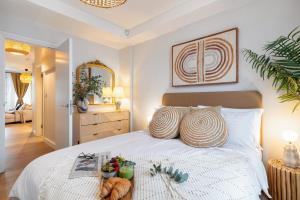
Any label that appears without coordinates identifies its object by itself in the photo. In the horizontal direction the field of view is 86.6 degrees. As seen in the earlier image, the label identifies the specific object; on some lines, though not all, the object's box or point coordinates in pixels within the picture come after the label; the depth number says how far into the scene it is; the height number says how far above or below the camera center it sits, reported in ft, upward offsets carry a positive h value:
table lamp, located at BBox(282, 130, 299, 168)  4.88 -1.63
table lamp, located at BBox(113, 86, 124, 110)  11.48 +0.46
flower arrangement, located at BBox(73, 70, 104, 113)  9.50 +0.73
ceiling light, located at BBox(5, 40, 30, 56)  11.35 +3.83
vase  9.40 -0.37
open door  7.93 +0.24
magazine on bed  3.39 -1.55
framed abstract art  7.07 +1.95
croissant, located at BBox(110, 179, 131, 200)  2.59 -1.52
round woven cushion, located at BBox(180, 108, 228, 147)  5.25 -1.03
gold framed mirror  10.73 +1.72
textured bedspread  2.88 -1.61
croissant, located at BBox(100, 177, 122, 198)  2.65 -1.48
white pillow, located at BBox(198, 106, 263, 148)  5.64 -1.00
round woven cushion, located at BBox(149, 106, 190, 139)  6.30 -0.93
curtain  26.37 +2.20
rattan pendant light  5.23 +3.23
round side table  4.53 -2.44
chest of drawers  8.97 -1.55
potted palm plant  4.93 +1.14
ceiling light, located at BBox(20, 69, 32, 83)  21.38 +3.06
